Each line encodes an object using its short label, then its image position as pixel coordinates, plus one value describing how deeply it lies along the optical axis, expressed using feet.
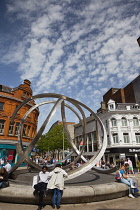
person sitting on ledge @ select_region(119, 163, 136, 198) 20.88
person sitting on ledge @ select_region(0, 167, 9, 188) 18.61
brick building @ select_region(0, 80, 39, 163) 83.16
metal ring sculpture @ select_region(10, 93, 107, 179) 23.82
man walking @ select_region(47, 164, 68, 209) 16.53
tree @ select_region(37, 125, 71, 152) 118.62
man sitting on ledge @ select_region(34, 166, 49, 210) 16.38
